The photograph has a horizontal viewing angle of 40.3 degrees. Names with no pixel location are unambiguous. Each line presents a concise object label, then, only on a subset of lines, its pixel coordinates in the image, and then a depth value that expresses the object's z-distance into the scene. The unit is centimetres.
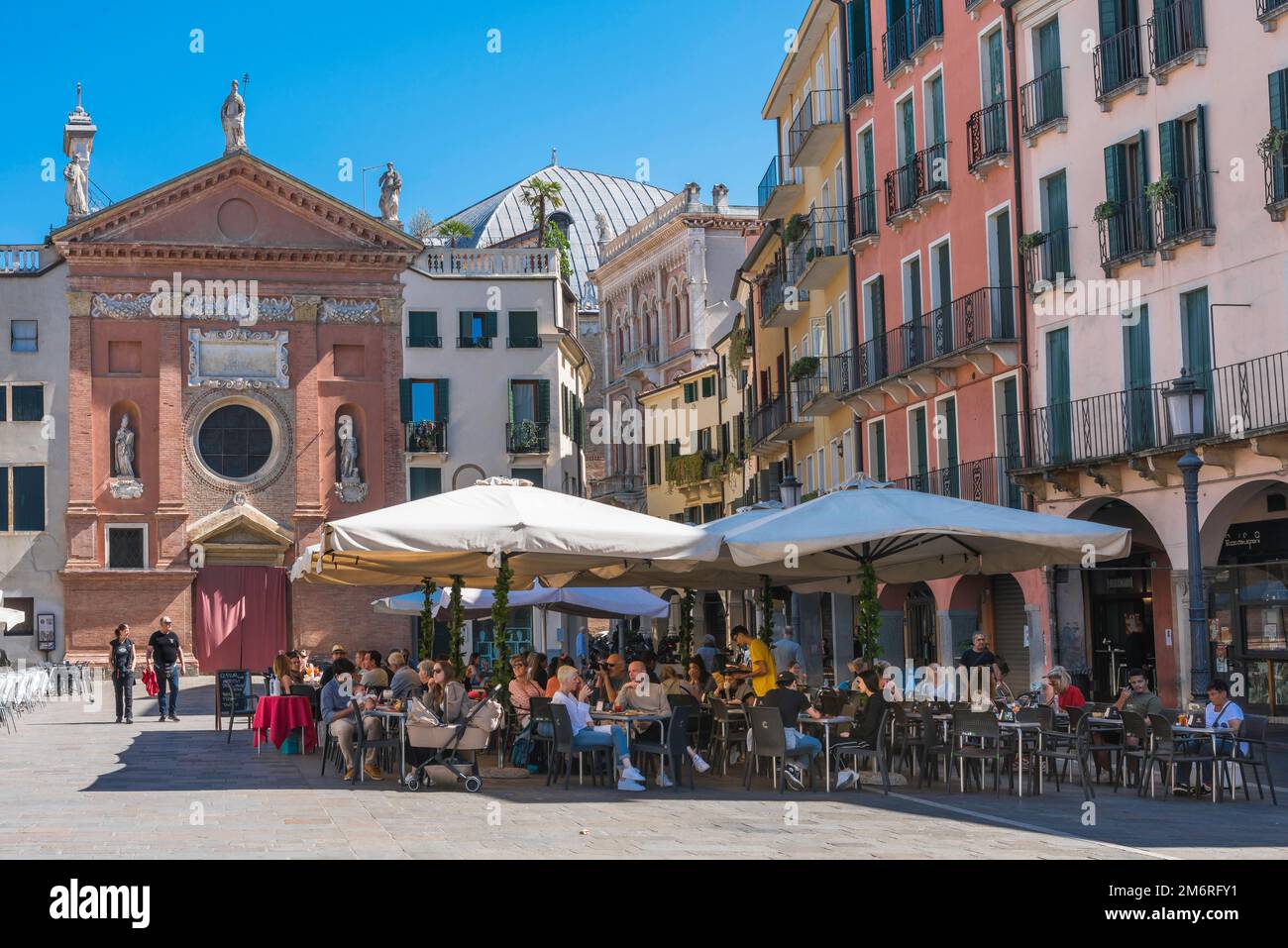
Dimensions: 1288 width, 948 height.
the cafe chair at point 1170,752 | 1659
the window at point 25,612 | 4953
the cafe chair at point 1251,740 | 1653
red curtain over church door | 5078
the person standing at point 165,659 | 3014
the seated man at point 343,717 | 1848
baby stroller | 1700
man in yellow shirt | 1995
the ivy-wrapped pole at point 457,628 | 2175
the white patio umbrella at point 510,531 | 1761
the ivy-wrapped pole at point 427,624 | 2561
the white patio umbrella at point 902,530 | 1720
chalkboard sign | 2756
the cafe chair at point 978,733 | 1681
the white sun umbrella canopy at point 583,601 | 2953
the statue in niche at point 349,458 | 5238
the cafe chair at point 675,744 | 1733
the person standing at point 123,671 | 2964
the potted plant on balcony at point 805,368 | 4038
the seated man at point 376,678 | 2323
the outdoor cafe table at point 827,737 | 1711
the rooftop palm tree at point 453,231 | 7500
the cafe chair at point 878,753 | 1694
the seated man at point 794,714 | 1709
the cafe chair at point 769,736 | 1677
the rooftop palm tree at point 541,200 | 7012
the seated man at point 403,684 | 2017
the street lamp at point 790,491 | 2698
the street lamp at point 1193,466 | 1862
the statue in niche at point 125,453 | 5078
